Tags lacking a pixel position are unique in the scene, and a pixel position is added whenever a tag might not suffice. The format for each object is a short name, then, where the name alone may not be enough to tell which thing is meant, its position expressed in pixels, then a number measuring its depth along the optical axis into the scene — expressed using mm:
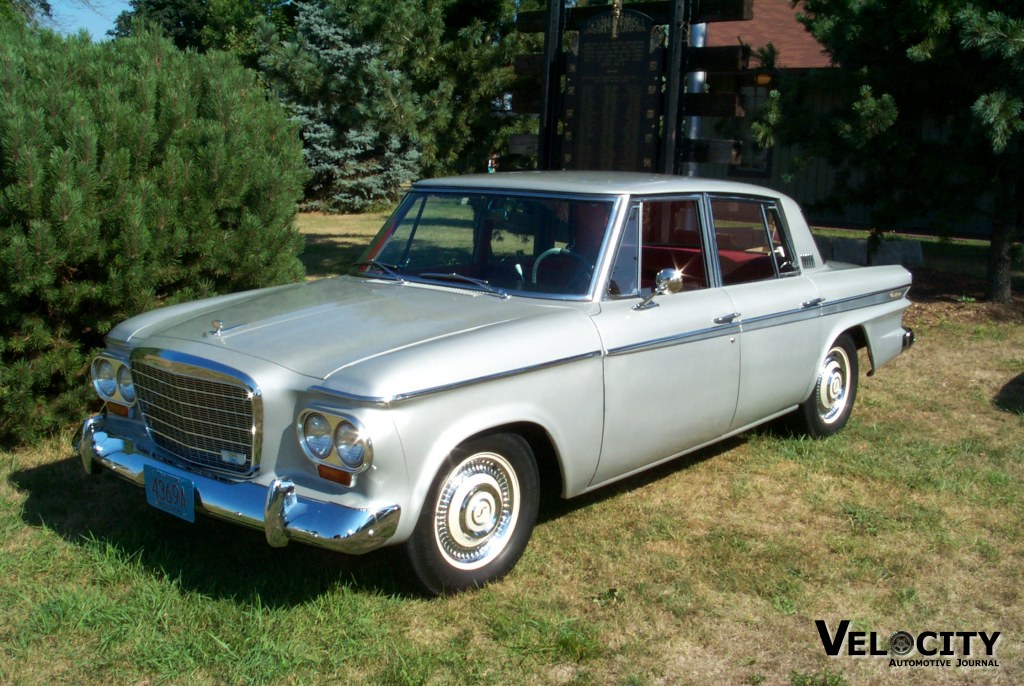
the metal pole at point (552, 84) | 9867
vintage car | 3520
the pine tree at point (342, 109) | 16141
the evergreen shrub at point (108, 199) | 5320
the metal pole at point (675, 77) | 9023
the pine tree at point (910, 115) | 9266
